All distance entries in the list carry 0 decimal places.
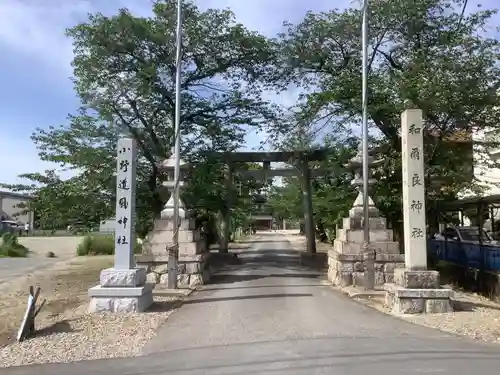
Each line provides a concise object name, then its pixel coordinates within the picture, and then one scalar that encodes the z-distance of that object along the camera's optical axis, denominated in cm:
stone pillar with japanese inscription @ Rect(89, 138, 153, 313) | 1163
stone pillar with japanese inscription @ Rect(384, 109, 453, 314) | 1151
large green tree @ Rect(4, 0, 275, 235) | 1934
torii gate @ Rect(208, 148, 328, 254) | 2303
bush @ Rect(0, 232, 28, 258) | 3394
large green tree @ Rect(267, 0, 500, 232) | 1678
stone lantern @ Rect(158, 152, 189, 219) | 1669
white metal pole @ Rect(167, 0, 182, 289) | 1515
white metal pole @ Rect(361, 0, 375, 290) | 1598
